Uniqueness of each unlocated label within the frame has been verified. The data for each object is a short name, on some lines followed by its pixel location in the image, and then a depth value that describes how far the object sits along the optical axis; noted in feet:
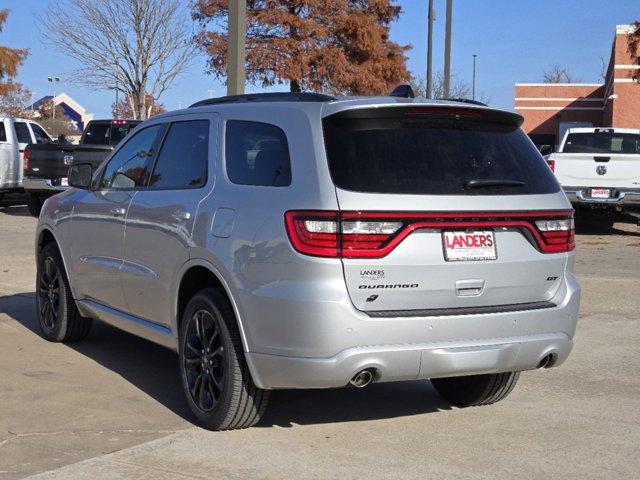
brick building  159.84
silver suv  15.76
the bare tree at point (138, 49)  100.01
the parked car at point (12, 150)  70.69
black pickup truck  62.95
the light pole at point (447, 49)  76.74
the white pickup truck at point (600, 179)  57.06
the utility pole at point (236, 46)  33.86
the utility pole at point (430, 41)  80.79
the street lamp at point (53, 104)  281.07
